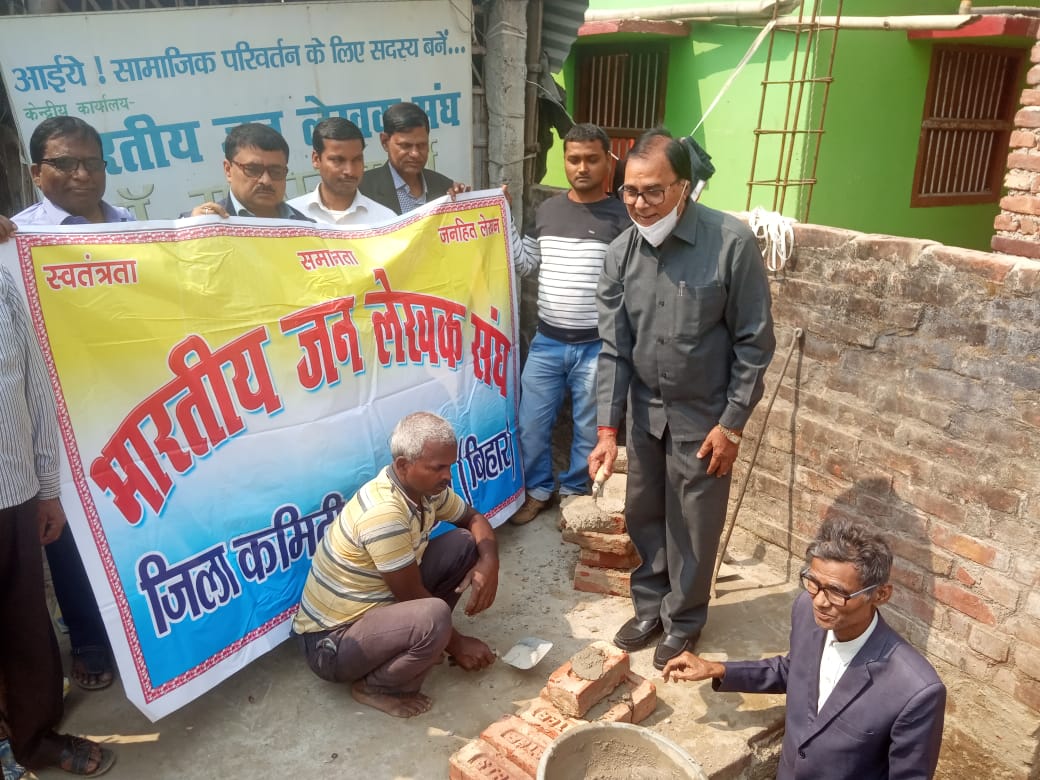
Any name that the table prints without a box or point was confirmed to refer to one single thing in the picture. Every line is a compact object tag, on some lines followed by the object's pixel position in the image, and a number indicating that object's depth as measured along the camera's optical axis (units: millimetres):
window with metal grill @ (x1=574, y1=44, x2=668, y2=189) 8031
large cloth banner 2891
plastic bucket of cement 2695
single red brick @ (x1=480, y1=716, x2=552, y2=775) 2840
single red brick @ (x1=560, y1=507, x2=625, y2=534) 4000
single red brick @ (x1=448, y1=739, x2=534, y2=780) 2803
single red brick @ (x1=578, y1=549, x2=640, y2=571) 4062
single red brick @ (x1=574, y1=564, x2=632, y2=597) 4066
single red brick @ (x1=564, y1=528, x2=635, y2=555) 3998
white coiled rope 3838
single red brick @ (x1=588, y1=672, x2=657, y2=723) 3107
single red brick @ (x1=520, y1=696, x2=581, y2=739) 3004
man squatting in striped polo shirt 3082
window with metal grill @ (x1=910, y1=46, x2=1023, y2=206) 7301
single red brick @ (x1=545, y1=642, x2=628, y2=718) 3064
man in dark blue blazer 2289
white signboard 4219
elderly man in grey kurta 3109
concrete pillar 5406
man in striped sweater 4312
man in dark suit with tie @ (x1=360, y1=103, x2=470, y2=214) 4336
